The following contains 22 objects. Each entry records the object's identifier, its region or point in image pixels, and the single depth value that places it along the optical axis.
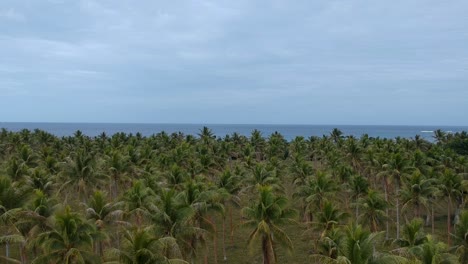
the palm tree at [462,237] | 36.97
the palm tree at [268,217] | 41.78
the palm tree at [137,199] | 44.12
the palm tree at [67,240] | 32.22
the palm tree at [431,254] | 28.44
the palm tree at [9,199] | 35.66
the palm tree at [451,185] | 60.09
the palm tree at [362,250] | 28.98
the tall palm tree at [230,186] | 54.50
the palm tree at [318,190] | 53.31
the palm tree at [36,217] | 35.91
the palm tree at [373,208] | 50.00
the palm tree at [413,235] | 35.72
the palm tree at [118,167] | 63.78
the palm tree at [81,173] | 56.97
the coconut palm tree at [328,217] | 43.97
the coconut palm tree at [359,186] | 58.44
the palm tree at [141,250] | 29.73
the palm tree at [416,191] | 56.03
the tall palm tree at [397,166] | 65.81
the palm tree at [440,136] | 132.57
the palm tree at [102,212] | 39.81
